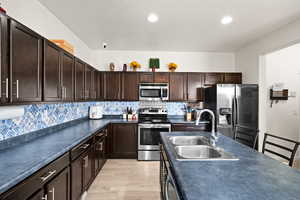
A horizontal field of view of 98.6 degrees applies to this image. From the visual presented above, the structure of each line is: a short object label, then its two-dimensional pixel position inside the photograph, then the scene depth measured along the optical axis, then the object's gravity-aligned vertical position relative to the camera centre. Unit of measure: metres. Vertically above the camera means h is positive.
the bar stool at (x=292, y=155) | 1.12 -0.47
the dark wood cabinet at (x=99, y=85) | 3.05 +0.37
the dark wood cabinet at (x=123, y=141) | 2.93 -0.92
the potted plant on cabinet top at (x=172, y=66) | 3.24 +0.88
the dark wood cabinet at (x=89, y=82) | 2.44 +0.37
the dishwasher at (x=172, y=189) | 0.82 -0.60
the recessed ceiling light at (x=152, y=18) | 1.95 +1.30
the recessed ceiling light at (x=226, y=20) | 2.01 +1.30
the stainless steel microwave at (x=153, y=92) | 3.12 +0.22
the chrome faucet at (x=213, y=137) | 1.36 -0.38
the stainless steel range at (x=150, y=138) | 2.92 -0.84
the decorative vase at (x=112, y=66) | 3.21 +0.86
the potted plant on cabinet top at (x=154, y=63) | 3.25 +0.96
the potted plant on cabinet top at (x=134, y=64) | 3.19 +0.91
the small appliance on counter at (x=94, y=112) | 3.07 -0.26
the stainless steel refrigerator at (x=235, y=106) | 2.61 -0.11
